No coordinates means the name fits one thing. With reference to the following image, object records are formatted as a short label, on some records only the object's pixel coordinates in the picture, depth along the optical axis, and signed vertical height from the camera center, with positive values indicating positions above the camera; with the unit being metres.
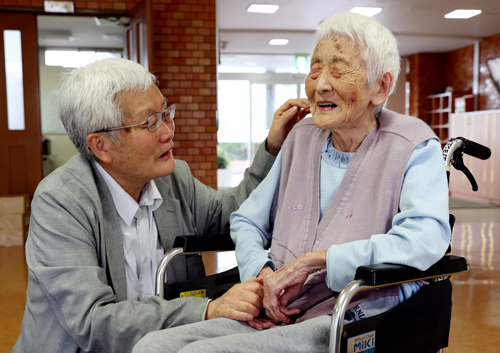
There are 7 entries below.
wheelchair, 0.98 -0.41
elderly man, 1.19 -0.25
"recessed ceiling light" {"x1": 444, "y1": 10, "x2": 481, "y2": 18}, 7.39 +2.14
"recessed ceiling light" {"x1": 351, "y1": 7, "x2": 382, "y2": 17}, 7.11 +2.11
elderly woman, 1.07 -0.18
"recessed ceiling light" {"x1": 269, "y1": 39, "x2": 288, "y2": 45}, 9.30 +2.13
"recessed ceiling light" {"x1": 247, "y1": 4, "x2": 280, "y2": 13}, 6.93 +2.12
